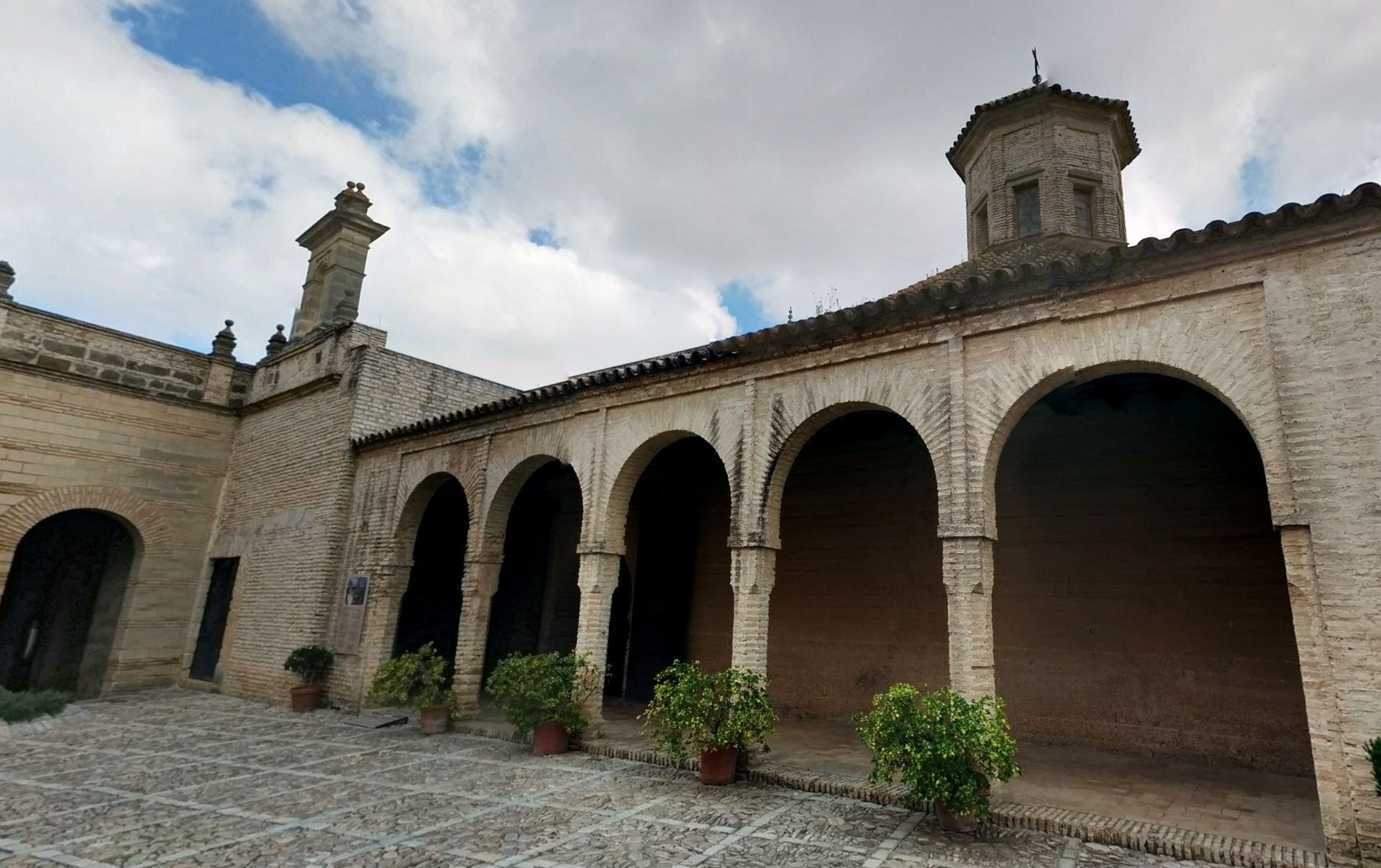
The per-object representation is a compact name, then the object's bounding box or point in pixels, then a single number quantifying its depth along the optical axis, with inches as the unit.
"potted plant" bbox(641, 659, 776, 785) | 286.8
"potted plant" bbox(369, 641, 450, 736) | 403.5
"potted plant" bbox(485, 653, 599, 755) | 345.1
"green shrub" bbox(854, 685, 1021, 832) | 224.5
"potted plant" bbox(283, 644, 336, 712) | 480.4
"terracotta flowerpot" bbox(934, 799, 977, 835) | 226.4
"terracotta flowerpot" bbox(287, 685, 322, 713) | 479.5
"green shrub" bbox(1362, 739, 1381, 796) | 184.5
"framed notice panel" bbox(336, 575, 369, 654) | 488.1
